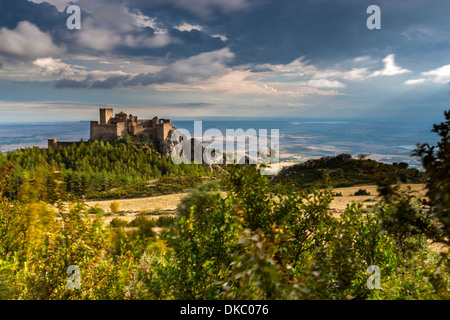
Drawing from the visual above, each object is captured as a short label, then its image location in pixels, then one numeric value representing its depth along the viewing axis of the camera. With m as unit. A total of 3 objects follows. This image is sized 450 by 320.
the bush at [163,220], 29.81
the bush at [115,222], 28.40
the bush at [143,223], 27.04
